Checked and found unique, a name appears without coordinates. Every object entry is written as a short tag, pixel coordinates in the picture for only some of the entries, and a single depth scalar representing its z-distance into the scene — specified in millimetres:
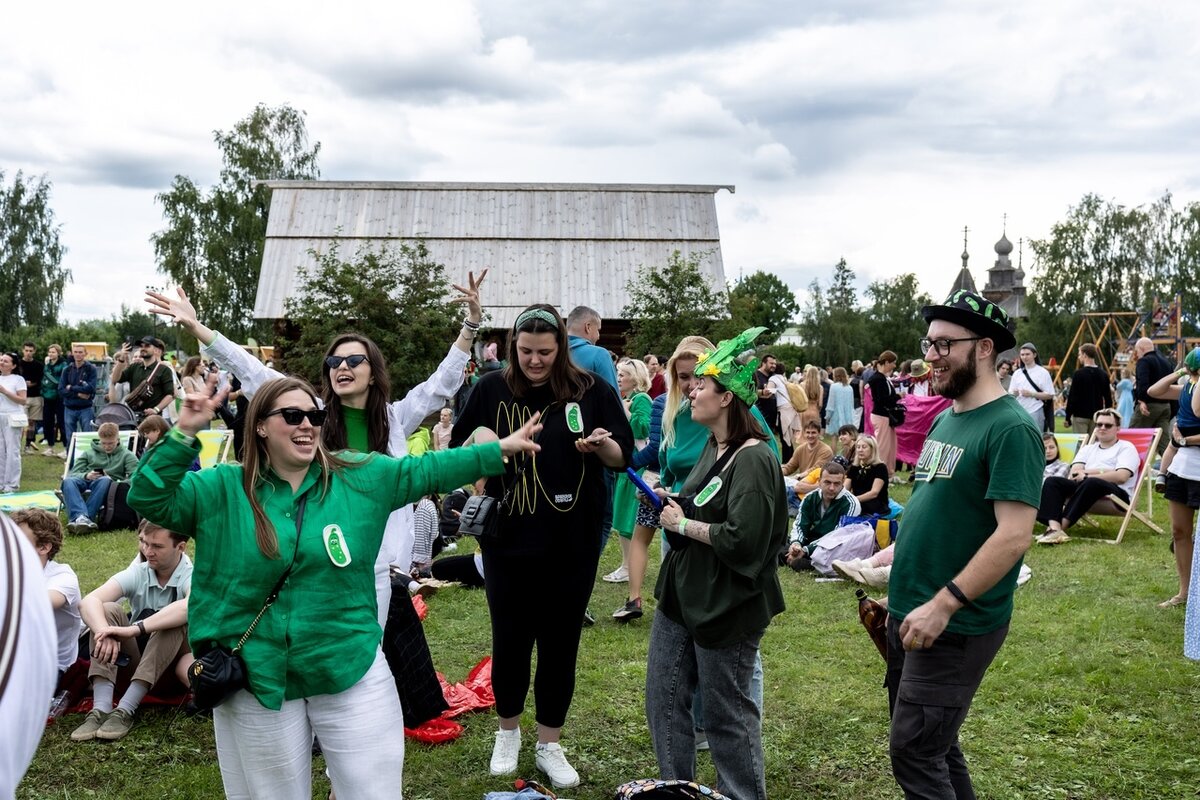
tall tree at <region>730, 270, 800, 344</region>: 87250
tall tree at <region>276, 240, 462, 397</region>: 21141
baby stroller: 13195
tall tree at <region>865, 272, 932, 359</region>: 74375
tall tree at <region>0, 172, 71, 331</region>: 46781
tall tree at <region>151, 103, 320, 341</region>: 38062
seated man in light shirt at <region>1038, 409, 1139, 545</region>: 10352
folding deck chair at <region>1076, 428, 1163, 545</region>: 10242
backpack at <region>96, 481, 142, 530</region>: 10859
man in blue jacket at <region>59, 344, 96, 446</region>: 15109
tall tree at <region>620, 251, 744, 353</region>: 24703
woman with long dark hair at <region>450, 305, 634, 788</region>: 4328
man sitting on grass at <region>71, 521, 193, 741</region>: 5371
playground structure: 29109
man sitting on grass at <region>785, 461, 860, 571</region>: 9516
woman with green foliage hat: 3623
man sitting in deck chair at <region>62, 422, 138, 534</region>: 10859
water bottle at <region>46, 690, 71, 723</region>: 5488
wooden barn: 30734
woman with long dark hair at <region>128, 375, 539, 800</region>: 2869
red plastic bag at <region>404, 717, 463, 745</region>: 5078
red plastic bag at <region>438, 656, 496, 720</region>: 5449
